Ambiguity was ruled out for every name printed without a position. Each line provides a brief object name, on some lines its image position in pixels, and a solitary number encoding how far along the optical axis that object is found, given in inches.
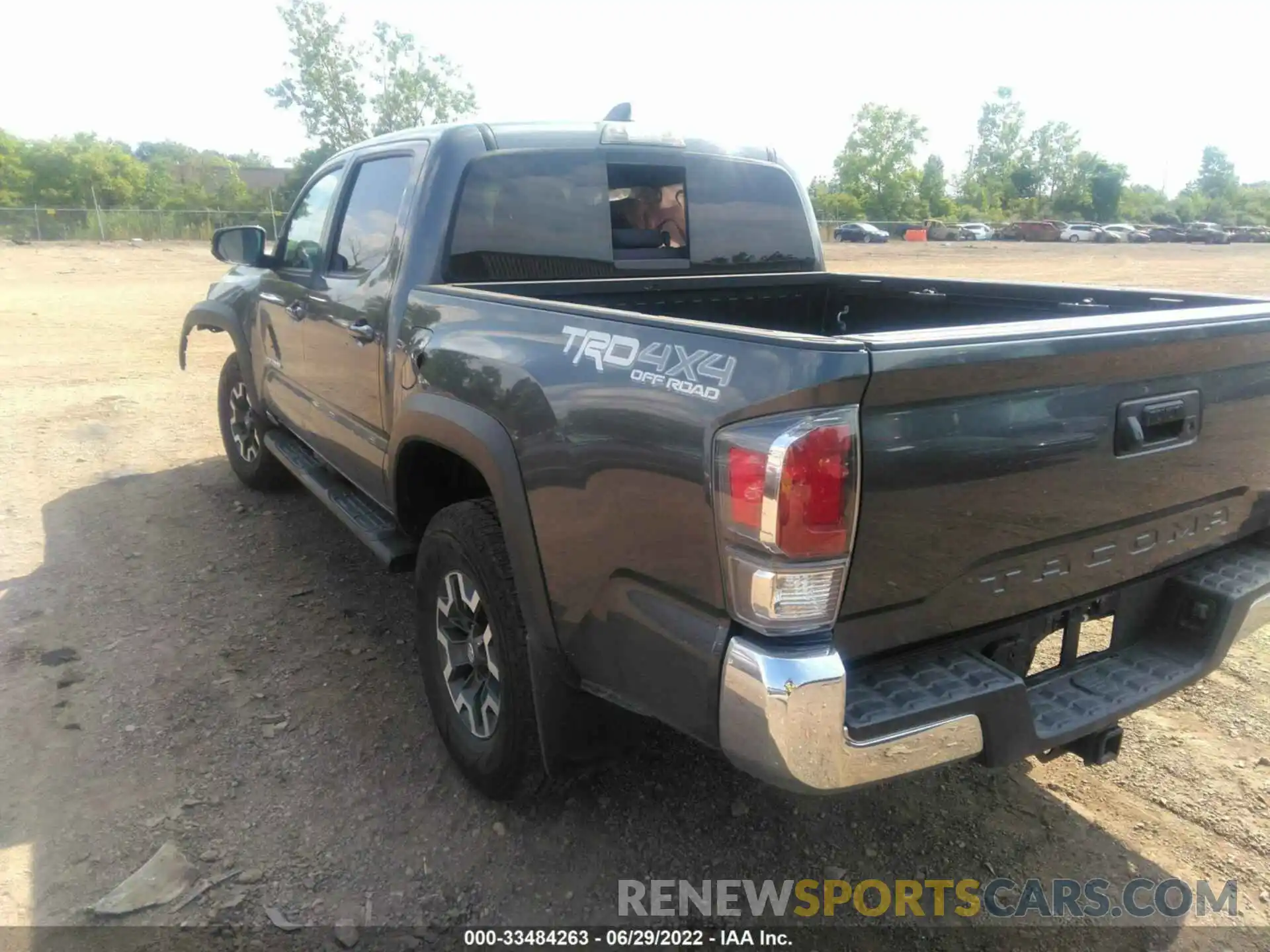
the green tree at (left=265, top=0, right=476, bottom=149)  2117.4
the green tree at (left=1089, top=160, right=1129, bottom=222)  3221.0
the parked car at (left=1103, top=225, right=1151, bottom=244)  2151.8
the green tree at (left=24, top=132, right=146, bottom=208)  1931.6
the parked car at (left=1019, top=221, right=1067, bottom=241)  2242.9
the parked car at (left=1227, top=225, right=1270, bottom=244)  2162.9
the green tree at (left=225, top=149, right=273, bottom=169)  3350.9
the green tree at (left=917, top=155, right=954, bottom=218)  3193.9
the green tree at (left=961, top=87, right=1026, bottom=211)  3722.9
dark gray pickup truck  70.2
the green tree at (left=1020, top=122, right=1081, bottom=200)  3651.6
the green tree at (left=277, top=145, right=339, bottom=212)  1748.3
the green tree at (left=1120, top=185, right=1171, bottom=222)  3245.6
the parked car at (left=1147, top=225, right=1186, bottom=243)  2199.8
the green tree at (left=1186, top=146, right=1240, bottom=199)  4055.1
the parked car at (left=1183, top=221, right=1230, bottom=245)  2084.2
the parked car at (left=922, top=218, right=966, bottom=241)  2165.4
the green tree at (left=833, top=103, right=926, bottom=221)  3297.2
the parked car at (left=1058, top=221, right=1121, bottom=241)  2140.1
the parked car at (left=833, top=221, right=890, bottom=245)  2011.6
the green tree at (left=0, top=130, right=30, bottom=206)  1867.6
